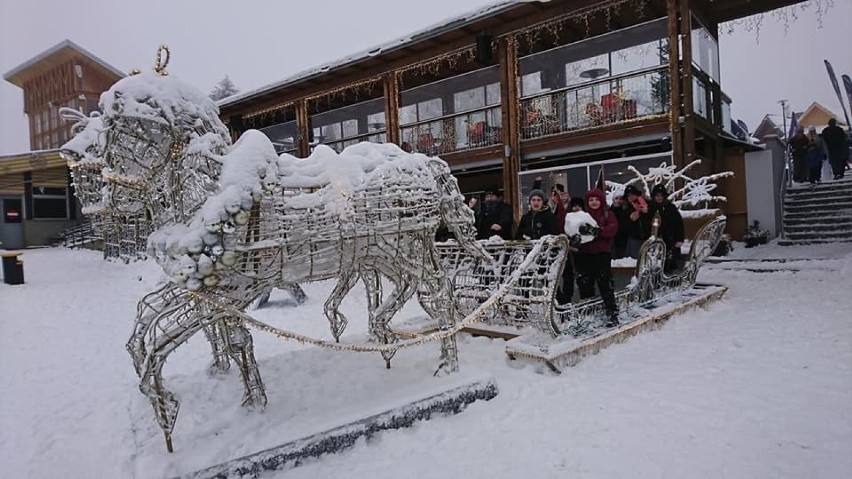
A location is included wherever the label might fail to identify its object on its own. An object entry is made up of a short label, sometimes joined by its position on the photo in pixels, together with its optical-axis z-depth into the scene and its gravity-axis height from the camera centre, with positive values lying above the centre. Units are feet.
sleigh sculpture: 10.70 +0.62
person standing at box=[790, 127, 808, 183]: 49.62 +5.87
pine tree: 129.66 +39.94
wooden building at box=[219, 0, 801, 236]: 37.47 +11.39
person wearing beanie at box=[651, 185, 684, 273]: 24.44 -0.18
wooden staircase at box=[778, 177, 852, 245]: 38.37 -0.06
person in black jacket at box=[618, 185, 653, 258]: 23.84 +0.25
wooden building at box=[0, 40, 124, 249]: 32.99 +9.87
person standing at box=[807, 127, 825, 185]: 48.44 +5.42
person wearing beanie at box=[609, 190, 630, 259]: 25.23 -0.24
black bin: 37.70 -1.52
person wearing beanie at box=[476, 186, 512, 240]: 25.35 +0.38
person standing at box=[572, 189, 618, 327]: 18.72 -1.32
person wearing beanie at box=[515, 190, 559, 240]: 20.89 +0.23
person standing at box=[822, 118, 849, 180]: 46.47 +5.94
